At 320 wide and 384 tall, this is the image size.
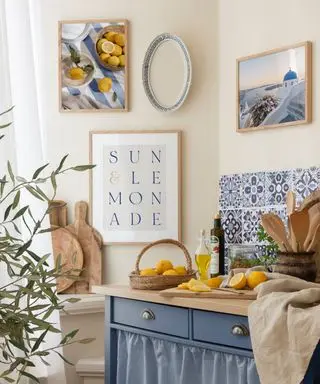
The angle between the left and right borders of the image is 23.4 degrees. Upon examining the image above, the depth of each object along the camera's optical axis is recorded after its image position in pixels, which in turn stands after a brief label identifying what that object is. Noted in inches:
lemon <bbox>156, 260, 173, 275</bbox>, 123.0
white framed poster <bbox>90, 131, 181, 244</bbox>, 146.4
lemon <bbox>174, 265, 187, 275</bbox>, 123.1
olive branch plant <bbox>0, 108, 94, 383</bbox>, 67.5
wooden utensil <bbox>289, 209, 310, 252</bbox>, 112.9
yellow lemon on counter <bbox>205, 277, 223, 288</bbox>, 116.2
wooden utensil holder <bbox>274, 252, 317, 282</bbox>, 110.8
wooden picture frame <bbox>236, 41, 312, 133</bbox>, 127.5
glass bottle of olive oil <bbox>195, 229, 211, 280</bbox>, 131.9
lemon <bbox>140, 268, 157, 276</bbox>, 121.3
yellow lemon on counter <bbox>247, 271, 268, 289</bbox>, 111.3
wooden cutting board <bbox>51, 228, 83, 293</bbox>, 145.3
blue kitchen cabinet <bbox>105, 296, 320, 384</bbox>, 102.6
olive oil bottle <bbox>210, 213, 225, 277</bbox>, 131.9
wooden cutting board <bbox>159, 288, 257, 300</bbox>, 106.7
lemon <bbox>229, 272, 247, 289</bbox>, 112.0
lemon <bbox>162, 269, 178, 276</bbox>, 120.6
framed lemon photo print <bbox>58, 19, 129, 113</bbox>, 147.0
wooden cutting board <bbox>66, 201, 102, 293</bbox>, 145.9
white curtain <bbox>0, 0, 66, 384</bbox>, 131.6
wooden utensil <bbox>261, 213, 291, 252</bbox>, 114.7
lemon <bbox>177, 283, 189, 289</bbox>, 114.4
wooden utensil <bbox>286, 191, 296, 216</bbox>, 120.5
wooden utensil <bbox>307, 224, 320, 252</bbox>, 112.5
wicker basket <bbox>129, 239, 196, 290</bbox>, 119.7
